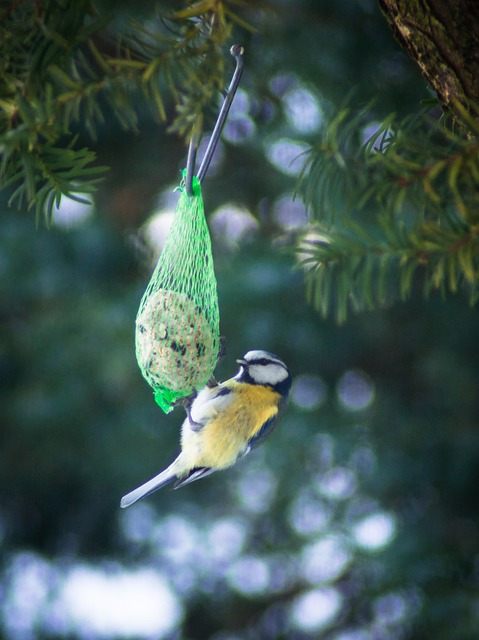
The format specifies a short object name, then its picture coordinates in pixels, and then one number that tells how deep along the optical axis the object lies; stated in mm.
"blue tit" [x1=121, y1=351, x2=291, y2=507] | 3122
